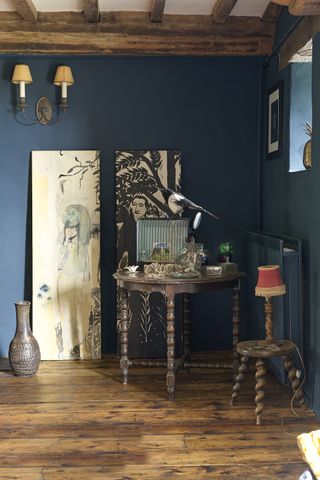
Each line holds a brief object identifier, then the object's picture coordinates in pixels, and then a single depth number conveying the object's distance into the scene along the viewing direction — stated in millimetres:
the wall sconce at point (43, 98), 5477
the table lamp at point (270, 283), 4219
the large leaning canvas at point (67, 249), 5633
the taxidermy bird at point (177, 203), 5035
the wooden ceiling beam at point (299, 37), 4316
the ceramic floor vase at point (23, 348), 5090
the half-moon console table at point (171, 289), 4492
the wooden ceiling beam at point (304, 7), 3736
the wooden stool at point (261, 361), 4055
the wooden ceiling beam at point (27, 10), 4969
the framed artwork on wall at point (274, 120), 5148
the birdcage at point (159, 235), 5141
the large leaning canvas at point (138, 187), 5660
